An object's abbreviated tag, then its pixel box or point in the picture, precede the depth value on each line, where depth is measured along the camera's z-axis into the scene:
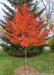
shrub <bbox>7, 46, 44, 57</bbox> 7.99
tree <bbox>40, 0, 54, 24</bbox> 15.84
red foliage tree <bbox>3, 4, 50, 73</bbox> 4.29
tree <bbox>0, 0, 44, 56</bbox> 8.14
